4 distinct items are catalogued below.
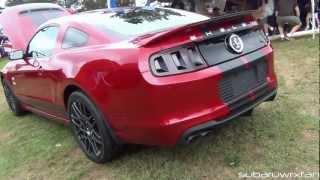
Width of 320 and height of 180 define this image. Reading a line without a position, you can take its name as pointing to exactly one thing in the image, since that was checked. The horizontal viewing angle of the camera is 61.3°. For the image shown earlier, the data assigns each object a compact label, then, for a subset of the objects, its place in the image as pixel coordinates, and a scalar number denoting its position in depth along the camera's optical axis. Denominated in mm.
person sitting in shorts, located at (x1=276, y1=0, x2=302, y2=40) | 6069
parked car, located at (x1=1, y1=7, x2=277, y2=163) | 2202
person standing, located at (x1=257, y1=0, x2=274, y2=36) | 6534
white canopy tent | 5881
